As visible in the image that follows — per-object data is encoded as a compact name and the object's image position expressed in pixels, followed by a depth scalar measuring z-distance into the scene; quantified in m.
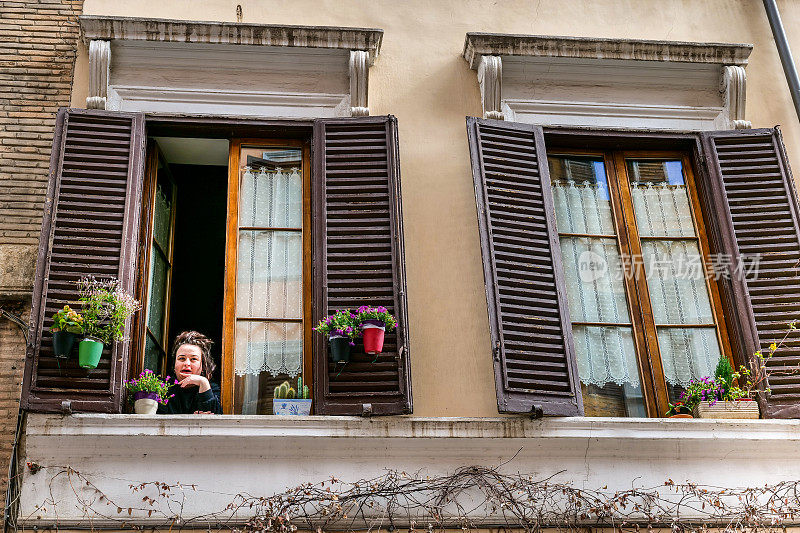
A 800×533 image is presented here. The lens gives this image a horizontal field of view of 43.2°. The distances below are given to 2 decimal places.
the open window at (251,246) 6.00
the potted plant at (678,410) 6.41
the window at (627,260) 6.32
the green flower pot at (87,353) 5.76
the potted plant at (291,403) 5.98
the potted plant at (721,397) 6.20
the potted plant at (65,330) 5.75
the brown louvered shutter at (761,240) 6.47
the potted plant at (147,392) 5.87
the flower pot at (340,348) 5.95
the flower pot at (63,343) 5.74
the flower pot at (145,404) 5.86
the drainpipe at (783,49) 7.41
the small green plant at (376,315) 6.04
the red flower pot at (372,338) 5.96
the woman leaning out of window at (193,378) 6.08
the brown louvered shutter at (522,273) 6.11
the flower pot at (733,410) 6.19
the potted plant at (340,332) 5.96
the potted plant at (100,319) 5.77
